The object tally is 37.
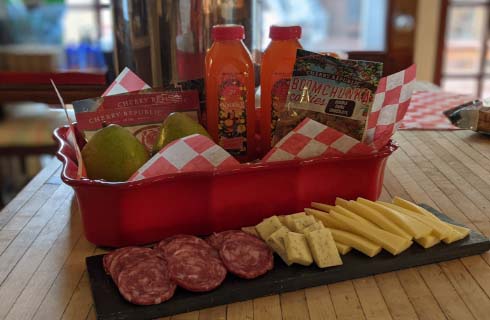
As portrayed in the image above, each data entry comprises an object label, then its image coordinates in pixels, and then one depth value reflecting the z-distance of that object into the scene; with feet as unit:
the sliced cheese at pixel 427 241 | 2.29
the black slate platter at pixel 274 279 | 1.96
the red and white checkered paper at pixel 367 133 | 2.57
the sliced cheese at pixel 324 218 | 2.33
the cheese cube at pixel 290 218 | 2.32
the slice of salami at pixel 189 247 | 2.16
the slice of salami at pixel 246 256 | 2.10
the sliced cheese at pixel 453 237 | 2.34
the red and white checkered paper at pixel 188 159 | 2.33
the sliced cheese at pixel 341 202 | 2.46
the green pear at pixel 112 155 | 2.42
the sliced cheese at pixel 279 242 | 2.18
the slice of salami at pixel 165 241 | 2.24
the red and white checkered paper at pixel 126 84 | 3.01
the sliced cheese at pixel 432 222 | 2.32
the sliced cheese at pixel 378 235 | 2.23
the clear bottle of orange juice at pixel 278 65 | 2.83
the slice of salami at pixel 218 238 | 2.27
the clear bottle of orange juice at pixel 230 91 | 2.77
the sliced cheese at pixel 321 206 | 2.49
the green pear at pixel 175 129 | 2.60
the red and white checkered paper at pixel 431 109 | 4.36
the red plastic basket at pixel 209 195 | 2.31
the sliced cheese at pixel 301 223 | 2.27
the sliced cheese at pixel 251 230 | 2.38
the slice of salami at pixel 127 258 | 2.11
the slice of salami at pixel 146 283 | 1.96
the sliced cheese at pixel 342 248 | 2.24
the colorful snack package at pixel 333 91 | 2.52
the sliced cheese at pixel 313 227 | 2.22
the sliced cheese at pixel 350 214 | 2.32
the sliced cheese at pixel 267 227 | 2.31
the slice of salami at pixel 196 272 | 2.02
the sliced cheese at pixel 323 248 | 2.15
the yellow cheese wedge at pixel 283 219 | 2.36
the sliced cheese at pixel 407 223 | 2.28
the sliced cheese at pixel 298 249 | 2.14
